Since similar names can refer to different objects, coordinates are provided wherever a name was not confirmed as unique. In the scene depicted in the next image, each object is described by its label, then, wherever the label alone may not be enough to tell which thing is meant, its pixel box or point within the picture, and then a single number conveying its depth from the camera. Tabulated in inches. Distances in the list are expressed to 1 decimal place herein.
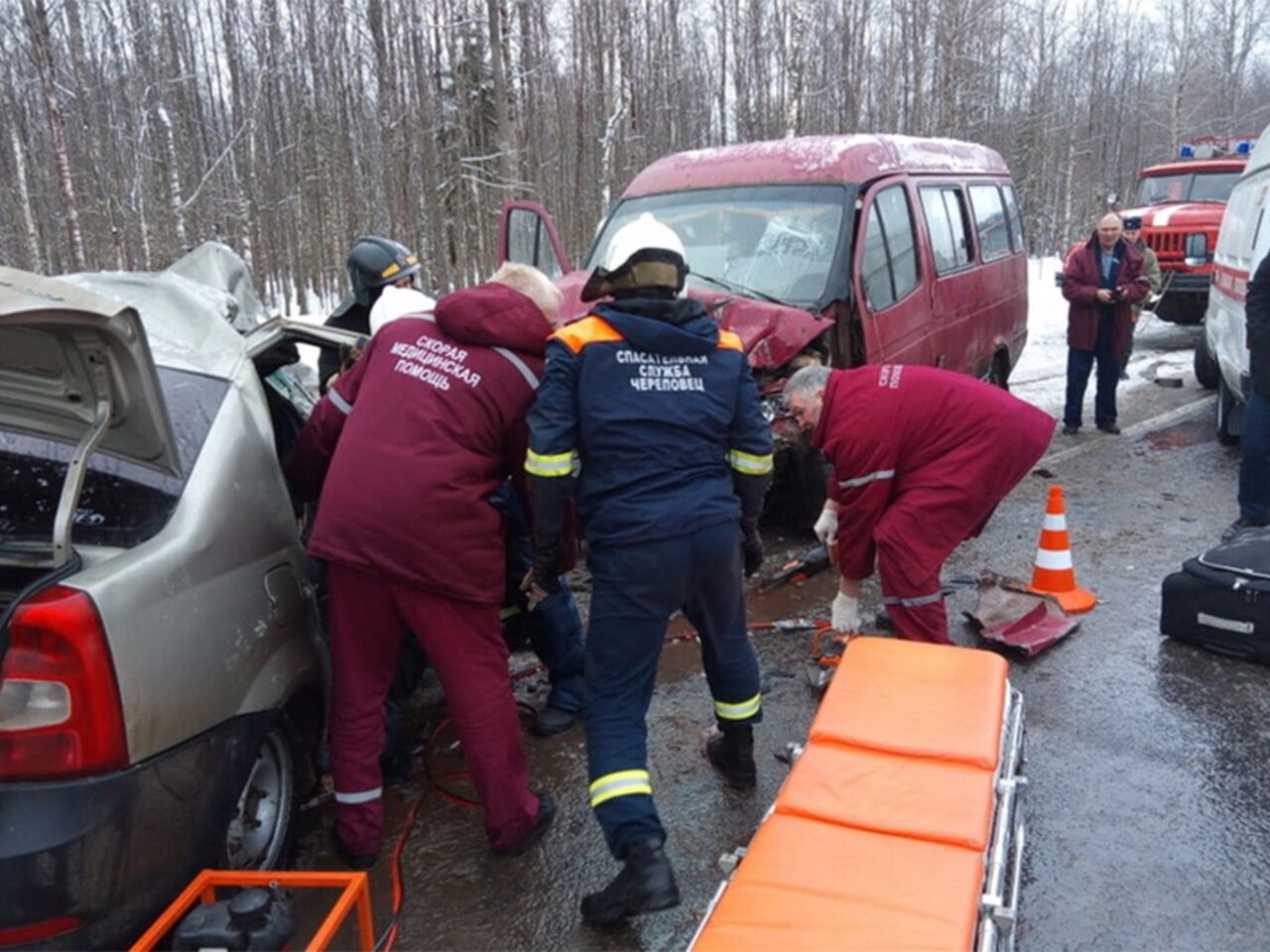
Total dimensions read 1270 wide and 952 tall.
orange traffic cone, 197.3
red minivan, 226.5
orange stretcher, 75.9
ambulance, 271.3
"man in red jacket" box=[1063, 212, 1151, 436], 331.3
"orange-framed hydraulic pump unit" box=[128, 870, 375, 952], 83.8
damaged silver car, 78.7
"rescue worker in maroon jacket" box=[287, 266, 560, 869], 112.3
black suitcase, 167.3
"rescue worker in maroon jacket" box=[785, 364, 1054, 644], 154.1
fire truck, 546.3
